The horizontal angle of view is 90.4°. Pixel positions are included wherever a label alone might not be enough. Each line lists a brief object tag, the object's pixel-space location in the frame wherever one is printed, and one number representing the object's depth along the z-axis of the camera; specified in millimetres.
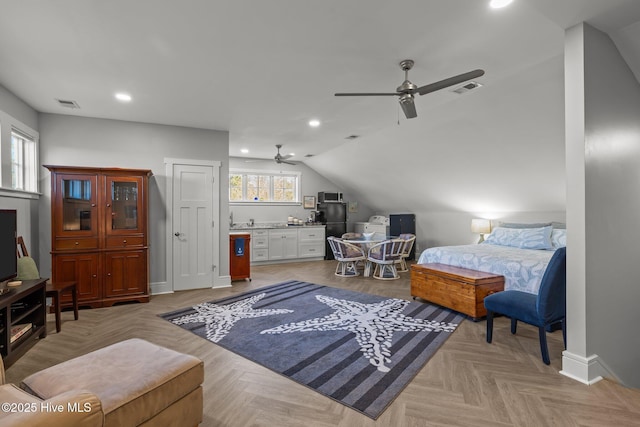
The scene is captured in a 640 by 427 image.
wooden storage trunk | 3643
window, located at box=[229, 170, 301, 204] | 7949
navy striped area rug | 2352
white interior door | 5086
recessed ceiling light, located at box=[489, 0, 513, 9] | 2164
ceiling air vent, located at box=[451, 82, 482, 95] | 3637
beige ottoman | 1417
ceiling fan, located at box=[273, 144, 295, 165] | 6457
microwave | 8617
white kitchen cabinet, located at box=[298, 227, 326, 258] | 8070
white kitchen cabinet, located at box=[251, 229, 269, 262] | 7469
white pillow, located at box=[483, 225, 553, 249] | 4695
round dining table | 6043
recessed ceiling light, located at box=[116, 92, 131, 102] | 3760
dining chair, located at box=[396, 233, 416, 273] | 5969
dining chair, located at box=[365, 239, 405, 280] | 5729
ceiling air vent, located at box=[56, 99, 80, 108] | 3975
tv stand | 2553
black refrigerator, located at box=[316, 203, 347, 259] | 8523
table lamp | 6227
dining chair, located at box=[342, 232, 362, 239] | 6962
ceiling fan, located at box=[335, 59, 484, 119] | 2755
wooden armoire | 4062
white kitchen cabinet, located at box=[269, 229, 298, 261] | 7668
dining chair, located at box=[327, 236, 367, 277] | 6095
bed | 3648
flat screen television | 2811
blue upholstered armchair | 2559
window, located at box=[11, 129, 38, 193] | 3934
